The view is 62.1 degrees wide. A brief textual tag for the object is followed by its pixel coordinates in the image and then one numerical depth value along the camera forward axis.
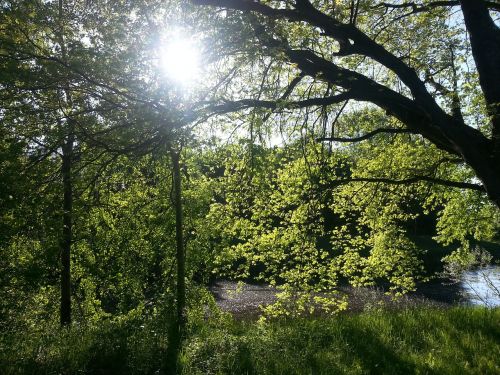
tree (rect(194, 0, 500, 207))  5.11
